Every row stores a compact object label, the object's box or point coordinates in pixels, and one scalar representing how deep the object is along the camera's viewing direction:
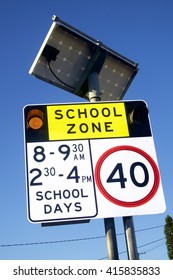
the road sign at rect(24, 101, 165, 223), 2.79
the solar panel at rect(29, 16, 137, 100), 3.87
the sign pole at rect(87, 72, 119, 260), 2.84
